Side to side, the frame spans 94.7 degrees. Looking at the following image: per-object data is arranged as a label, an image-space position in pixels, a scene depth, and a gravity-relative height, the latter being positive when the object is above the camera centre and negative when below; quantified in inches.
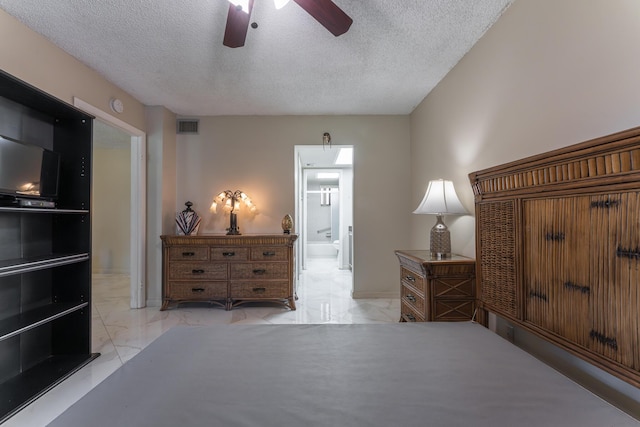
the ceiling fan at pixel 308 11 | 59.8 +43.4
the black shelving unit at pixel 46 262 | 72.9 -11.0
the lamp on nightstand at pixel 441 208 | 90.0 +2.7
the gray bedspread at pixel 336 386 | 30.6 -20.8
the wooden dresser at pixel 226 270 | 135.9 -24.2
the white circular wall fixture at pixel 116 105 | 119.6 +46.5
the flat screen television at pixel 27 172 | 70.1 +12.1
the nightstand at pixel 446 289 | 77.9 -19.3
